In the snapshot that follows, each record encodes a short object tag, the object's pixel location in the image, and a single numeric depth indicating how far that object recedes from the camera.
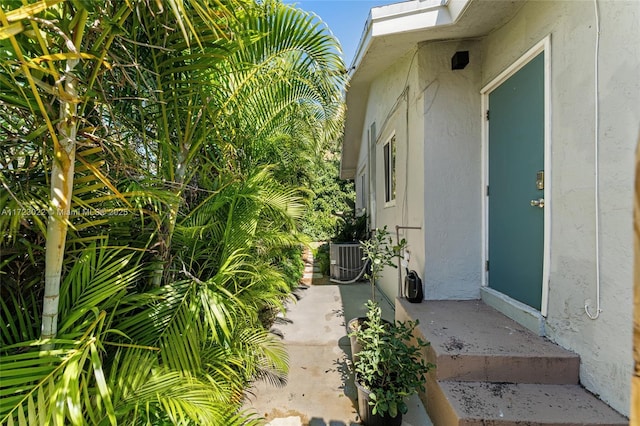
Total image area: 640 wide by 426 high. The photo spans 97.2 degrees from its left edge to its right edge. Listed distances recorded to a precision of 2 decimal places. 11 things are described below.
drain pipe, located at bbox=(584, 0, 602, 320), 1.84
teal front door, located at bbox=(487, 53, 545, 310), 2.47
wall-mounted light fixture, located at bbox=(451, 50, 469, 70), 3.19
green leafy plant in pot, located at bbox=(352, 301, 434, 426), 2.03
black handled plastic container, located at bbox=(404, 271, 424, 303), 3.27
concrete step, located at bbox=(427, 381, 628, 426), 1.69
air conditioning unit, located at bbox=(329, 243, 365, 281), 6.93
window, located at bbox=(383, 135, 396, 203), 4.90
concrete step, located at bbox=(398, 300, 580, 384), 2.03
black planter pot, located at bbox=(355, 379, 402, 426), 2.14
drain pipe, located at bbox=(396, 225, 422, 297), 3.65
